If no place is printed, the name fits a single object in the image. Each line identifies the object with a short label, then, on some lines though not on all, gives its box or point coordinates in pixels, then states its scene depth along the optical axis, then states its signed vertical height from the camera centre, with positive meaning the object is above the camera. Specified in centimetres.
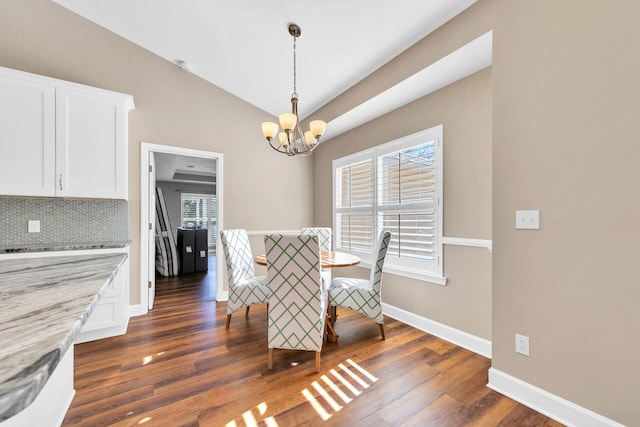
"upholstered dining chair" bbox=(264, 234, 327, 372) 196 -59
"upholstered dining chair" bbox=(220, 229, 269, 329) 268 -69
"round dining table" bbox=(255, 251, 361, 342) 241 -44
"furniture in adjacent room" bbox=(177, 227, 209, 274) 546 -71
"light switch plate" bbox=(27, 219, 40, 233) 246 -9
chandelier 224 +75
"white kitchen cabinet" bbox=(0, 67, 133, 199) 224 +70
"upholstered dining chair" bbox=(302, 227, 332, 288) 336 -27
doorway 316 +5
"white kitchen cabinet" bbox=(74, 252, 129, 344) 250 -96
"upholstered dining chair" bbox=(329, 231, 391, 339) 248 -75
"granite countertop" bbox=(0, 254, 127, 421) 35 -21
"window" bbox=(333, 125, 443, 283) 268 +15
